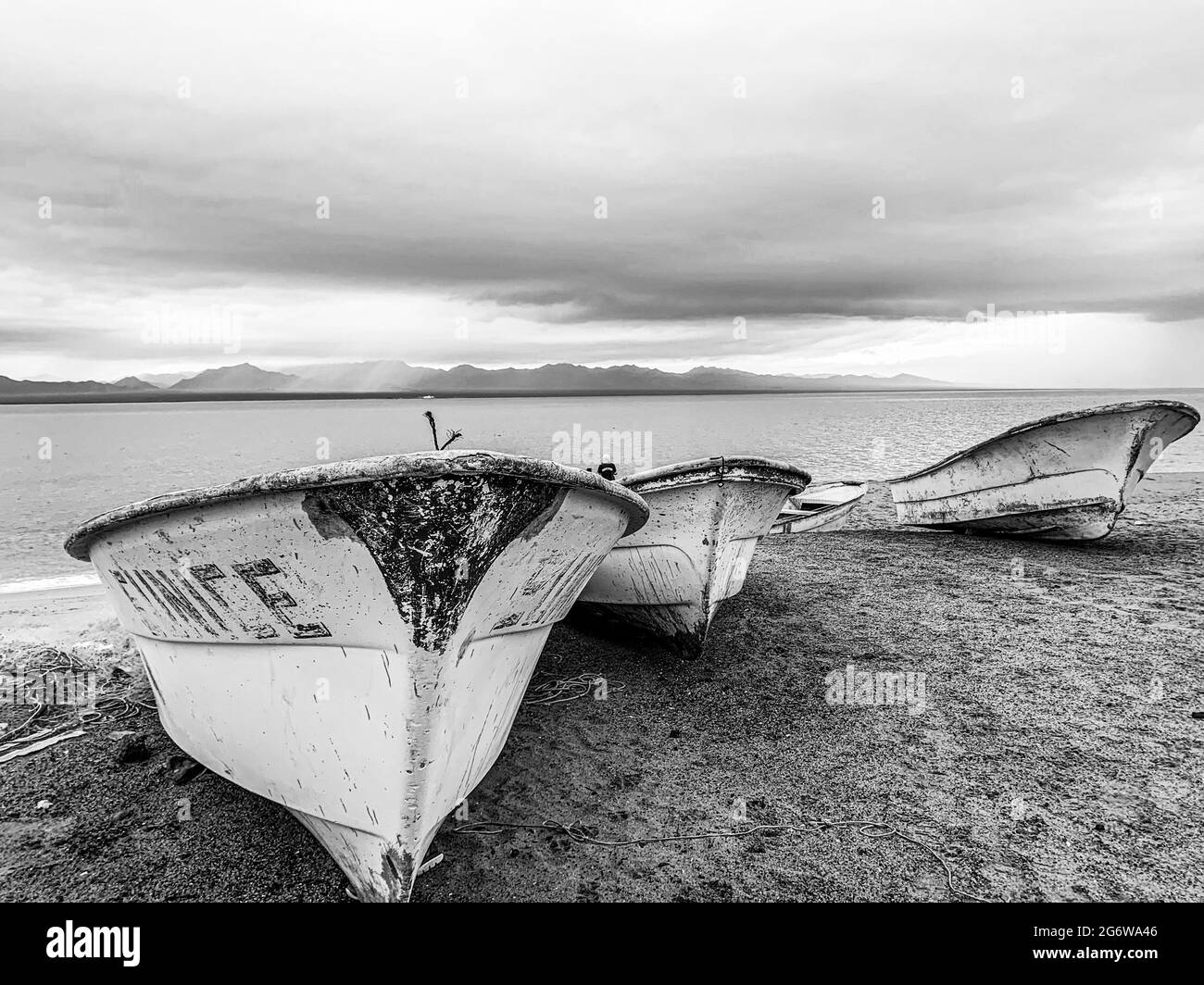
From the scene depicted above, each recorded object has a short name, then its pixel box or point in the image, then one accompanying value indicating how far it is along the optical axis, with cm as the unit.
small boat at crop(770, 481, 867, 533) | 1172
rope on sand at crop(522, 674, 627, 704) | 539
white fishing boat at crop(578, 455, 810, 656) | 545
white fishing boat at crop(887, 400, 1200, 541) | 876
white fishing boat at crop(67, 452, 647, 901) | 259
